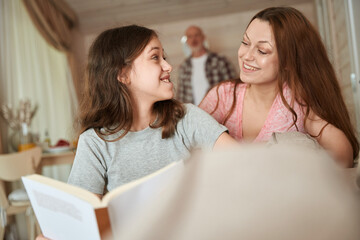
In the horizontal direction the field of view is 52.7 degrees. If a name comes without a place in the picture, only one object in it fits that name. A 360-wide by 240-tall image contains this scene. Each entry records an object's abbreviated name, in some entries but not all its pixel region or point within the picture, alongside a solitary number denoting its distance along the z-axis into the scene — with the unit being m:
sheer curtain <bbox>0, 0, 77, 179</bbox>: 3.30
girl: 1.18
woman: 1.29
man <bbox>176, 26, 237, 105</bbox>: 4.28
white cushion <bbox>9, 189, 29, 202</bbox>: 2.73
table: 3.05
